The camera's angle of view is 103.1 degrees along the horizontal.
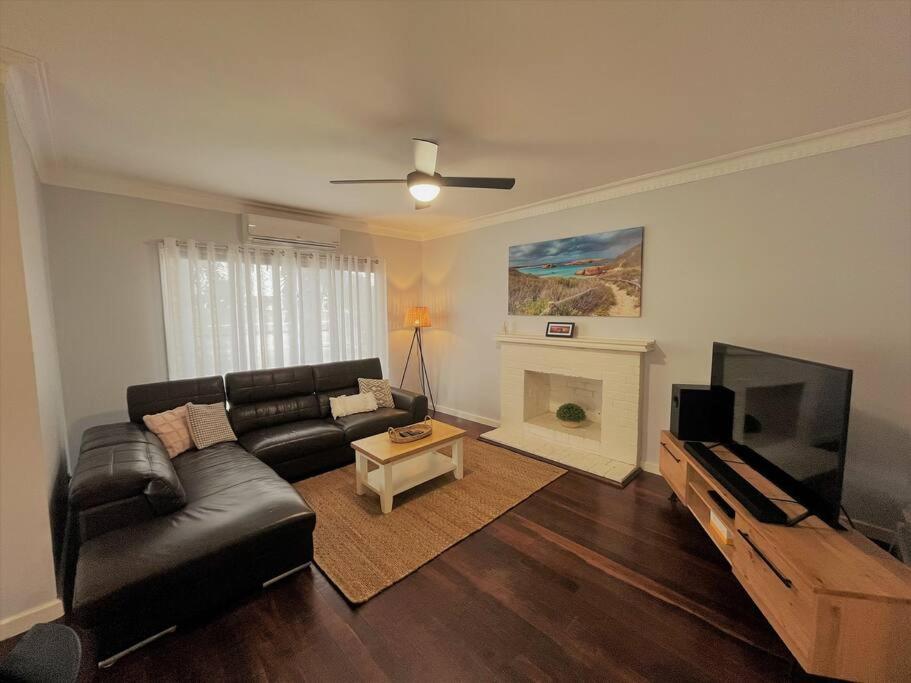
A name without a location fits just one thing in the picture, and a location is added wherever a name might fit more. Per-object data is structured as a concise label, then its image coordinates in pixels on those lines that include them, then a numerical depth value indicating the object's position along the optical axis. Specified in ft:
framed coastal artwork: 10.96
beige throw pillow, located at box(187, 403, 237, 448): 9.40
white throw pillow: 12.00
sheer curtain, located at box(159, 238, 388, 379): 11.23
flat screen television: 5.33
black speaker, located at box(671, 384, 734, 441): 8.39
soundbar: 5.63
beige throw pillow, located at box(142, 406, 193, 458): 8.93
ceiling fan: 7.32
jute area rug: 6.91
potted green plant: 12.71
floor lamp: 15.98
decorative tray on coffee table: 9.52
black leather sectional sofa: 4.97
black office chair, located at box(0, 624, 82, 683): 2.51
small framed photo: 12.29
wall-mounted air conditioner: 12.09
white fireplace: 10.86
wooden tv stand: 4.28
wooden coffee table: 8.66
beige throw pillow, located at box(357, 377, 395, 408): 13.05
